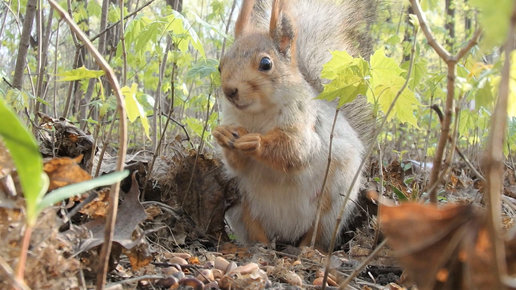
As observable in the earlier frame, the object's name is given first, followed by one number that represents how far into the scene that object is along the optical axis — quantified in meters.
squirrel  0.81
